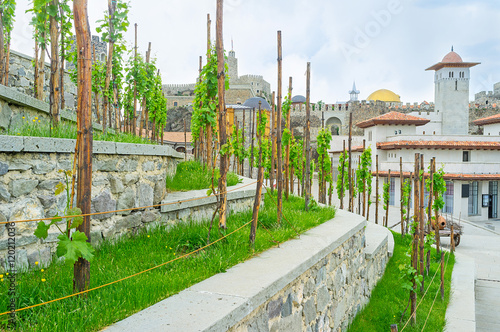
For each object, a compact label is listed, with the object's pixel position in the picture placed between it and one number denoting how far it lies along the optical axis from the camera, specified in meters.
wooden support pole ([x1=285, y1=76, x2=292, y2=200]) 7.52
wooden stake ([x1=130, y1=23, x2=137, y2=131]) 9.10
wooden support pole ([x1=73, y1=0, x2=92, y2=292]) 2.61
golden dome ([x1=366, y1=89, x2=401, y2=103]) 56.69
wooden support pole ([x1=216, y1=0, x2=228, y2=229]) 4.26
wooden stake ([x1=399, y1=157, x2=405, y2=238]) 11.69
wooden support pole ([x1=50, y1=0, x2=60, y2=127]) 5.11
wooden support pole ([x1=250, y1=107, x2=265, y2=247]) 4.02
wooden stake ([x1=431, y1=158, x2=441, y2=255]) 8.71
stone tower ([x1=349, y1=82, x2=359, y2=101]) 71.94
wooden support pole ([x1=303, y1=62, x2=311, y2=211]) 6.77
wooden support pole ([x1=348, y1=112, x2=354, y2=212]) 12.40
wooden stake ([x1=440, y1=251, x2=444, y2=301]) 6.95
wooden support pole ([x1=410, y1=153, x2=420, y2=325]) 5.82
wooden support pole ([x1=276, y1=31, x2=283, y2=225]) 5.68
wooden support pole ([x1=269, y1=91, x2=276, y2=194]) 6.70
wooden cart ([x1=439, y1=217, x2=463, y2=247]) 12.79
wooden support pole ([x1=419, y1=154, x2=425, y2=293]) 6.18
